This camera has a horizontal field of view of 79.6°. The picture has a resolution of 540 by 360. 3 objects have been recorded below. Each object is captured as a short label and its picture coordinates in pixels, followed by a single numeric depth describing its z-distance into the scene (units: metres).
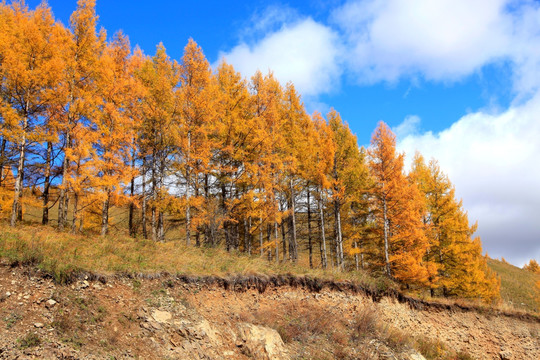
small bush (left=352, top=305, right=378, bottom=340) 14.67
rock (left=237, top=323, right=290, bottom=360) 10.52
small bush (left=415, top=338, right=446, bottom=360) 17.06
